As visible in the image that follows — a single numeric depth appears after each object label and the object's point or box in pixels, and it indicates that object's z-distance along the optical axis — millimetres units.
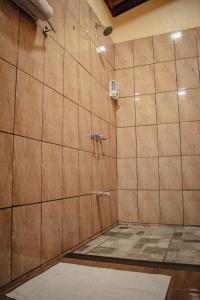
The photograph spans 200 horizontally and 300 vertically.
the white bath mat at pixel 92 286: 1100
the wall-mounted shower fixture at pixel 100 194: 2197
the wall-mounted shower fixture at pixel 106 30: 2461
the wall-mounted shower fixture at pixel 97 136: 2275
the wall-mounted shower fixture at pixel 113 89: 2852
